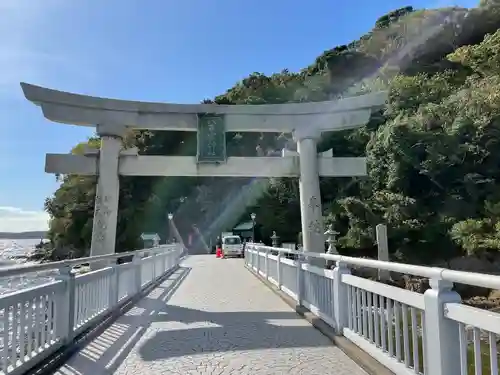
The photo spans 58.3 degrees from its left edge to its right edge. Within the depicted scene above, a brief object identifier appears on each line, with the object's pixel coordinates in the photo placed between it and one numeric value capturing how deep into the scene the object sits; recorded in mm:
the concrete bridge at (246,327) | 2830
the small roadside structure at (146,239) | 31812
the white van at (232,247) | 32625
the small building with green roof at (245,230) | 43125
